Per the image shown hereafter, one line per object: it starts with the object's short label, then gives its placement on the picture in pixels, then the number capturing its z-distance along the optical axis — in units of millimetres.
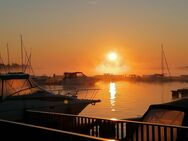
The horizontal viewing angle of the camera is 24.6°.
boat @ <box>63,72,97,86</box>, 145975
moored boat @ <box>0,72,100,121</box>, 19984
